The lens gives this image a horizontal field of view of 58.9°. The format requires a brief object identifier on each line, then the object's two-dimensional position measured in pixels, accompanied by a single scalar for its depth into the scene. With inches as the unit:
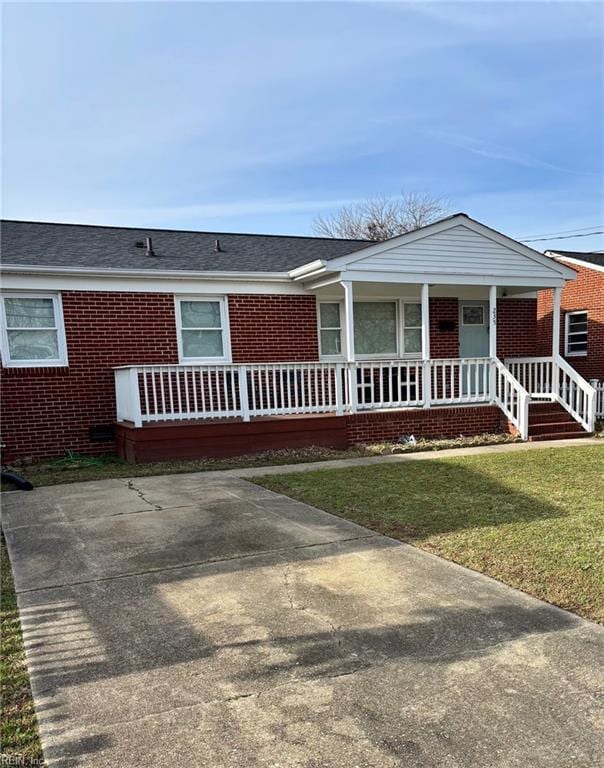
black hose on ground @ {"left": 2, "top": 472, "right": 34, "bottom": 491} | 275.1
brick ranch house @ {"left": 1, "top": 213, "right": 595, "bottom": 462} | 364.2
